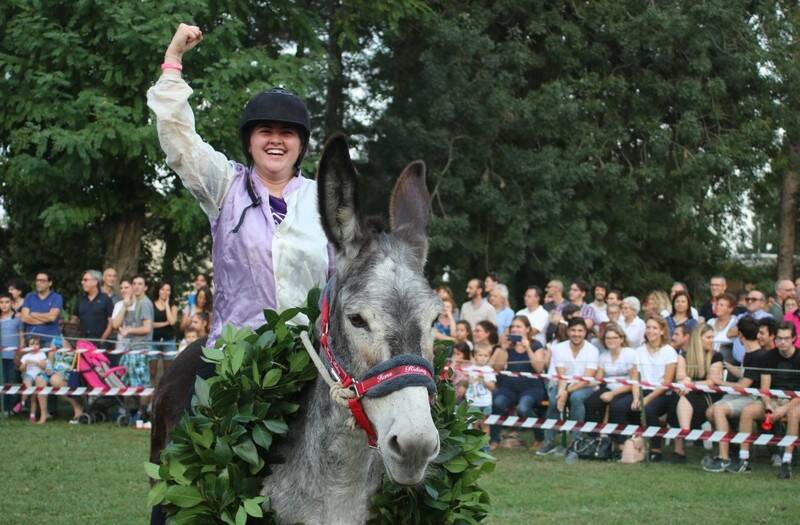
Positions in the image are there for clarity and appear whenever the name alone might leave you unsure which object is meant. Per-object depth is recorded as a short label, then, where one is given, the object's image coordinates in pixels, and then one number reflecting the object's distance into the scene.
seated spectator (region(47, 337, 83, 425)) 15.31
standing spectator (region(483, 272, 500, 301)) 16.25
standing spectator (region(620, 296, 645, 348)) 13.80
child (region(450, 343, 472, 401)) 13.38
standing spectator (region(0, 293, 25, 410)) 15.76
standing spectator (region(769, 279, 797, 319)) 13.98
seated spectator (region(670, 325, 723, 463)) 12.34
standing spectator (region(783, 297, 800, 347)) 13.06
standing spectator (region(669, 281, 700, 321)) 14.18
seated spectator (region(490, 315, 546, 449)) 13.40
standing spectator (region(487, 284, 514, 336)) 15.26
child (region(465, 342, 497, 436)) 13.24
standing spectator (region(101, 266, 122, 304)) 17.11
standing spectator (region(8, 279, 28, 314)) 17.17
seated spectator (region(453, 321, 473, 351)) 14.27
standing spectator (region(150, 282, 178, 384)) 16.09
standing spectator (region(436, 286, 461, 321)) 15.89
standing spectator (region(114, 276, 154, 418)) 15.20
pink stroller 15.23
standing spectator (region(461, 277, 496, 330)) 15.18
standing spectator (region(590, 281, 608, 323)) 15.29
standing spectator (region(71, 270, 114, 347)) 16.08
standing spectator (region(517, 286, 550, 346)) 14.73
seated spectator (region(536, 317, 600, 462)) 13.03
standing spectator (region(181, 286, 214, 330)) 15.13
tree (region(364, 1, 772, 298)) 22.70
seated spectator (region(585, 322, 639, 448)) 12.70
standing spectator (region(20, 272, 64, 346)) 16.08
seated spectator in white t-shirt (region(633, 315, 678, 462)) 12.56
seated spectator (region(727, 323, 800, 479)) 11.84
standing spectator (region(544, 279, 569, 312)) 15.66
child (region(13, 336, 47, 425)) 15.39
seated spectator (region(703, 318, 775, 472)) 11.93
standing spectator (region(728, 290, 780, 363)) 13.09
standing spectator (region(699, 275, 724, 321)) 13.96
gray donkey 3.51
